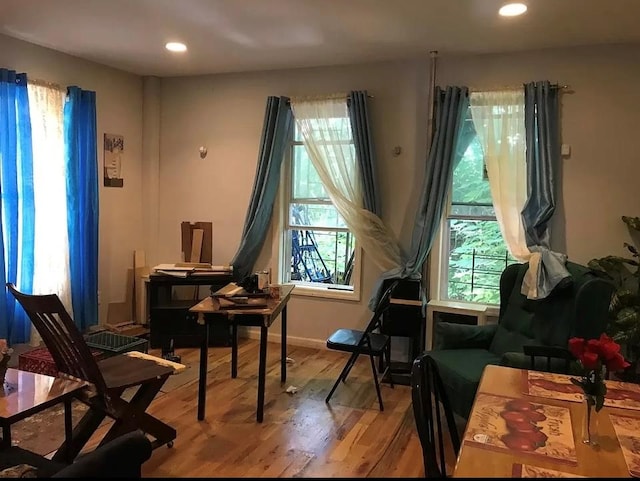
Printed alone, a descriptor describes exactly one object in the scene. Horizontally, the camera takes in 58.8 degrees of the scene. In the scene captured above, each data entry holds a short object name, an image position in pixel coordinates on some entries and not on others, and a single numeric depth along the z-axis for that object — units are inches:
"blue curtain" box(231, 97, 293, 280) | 199.2
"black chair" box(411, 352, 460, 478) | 67.6
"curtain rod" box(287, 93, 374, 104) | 188.7
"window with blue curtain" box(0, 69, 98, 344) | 168.6
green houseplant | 145.2
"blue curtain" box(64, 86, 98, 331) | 188.5
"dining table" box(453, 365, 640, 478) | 62.0
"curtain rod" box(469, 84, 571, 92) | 163.8
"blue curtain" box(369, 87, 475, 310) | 173.2
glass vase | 69.2
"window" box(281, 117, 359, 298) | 201.5
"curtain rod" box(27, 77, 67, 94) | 175.7
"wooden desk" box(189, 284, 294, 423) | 131.9
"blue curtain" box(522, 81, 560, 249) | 162.6
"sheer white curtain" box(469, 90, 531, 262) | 167.5
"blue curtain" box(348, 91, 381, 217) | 184.1
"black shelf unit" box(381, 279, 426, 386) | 171.0
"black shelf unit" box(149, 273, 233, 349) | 195.5
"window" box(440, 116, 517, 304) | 179.0
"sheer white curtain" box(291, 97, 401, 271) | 185.3
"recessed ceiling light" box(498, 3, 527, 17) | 130.0
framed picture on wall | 207.6
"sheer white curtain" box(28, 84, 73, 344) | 178.7
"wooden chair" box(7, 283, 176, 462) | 101.0
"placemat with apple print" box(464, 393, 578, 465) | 66.2
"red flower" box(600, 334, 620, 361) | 69.4
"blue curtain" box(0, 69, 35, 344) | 166.2
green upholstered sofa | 125.8
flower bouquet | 69.4
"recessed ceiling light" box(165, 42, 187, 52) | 171.3
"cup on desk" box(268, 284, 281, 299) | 147.4
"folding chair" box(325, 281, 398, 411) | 147.3
